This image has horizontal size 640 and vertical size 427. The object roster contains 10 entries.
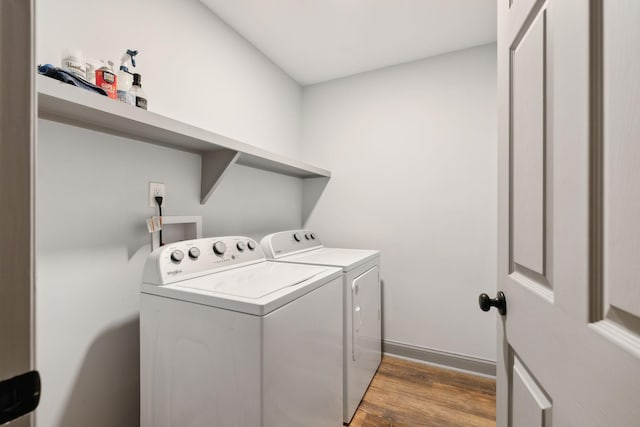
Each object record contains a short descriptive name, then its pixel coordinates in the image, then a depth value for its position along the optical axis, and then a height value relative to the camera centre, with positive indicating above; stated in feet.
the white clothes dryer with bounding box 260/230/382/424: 4.88 -1.74
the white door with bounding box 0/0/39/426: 1.12 +0.02
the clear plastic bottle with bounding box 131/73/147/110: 3.68 +1.70
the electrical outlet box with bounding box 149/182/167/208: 4.31 +0.33
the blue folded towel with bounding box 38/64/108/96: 2.71 +1.39
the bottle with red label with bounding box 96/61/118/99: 3.31 +1.62
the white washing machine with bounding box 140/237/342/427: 2.89 -1.57
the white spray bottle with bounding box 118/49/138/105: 3.46 +1.80
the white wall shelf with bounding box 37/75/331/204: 2.73 +1.14
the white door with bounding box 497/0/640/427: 1.15 -0.01
